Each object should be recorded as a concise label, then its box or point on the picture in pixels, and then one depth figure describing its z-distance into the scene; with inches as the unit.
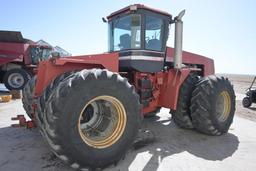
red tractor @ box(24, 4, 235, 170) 97.1
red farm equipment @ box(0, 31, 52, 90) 376.9
